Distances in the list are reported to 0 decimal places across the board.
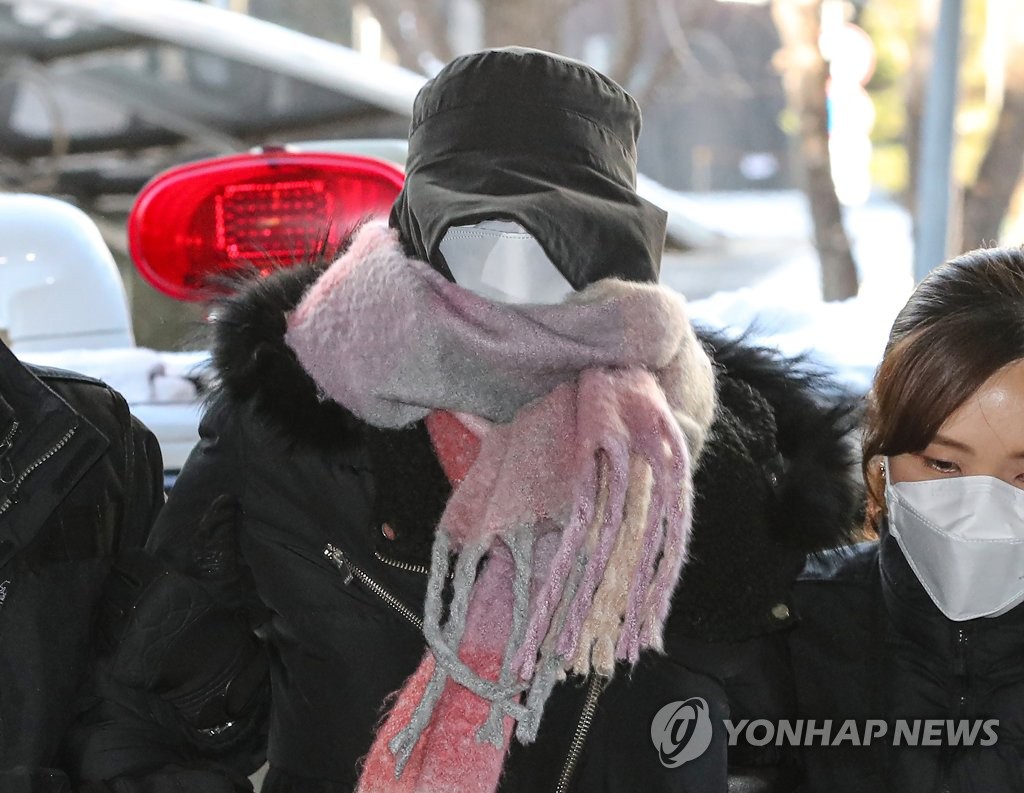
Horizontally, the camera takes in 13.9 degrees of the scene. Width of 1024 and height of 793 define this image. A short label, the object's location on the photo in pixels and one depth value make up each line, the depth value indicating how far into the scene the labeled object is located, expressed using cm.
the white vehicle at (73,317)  406
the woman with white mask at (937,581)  347
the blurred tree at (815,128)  810
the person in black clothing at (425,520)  340
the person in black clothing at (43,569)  340
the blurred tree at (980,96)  826
